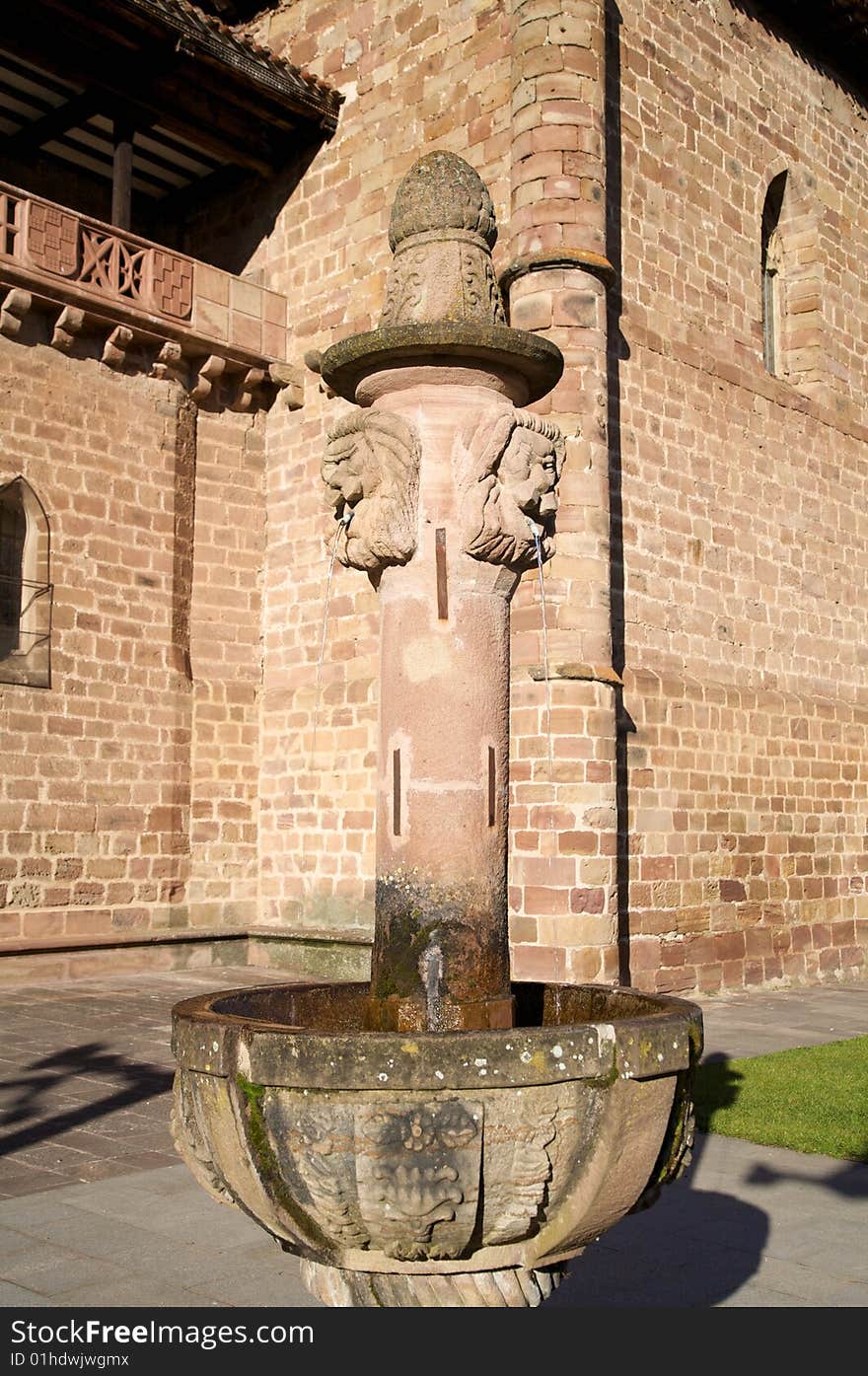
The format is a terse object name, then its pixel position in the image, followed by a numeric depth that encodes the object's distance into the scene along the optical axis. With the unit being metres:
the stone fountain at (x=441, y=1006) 3.03
